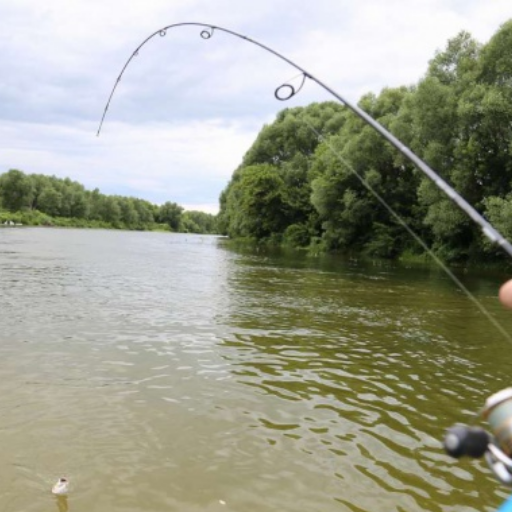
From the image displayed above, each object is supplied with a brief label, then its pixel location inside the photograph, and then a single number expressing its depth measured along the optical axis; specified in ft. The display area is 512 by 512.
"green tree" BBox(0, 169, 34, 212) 433.07
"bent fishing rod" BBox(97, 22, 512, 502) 8.60
